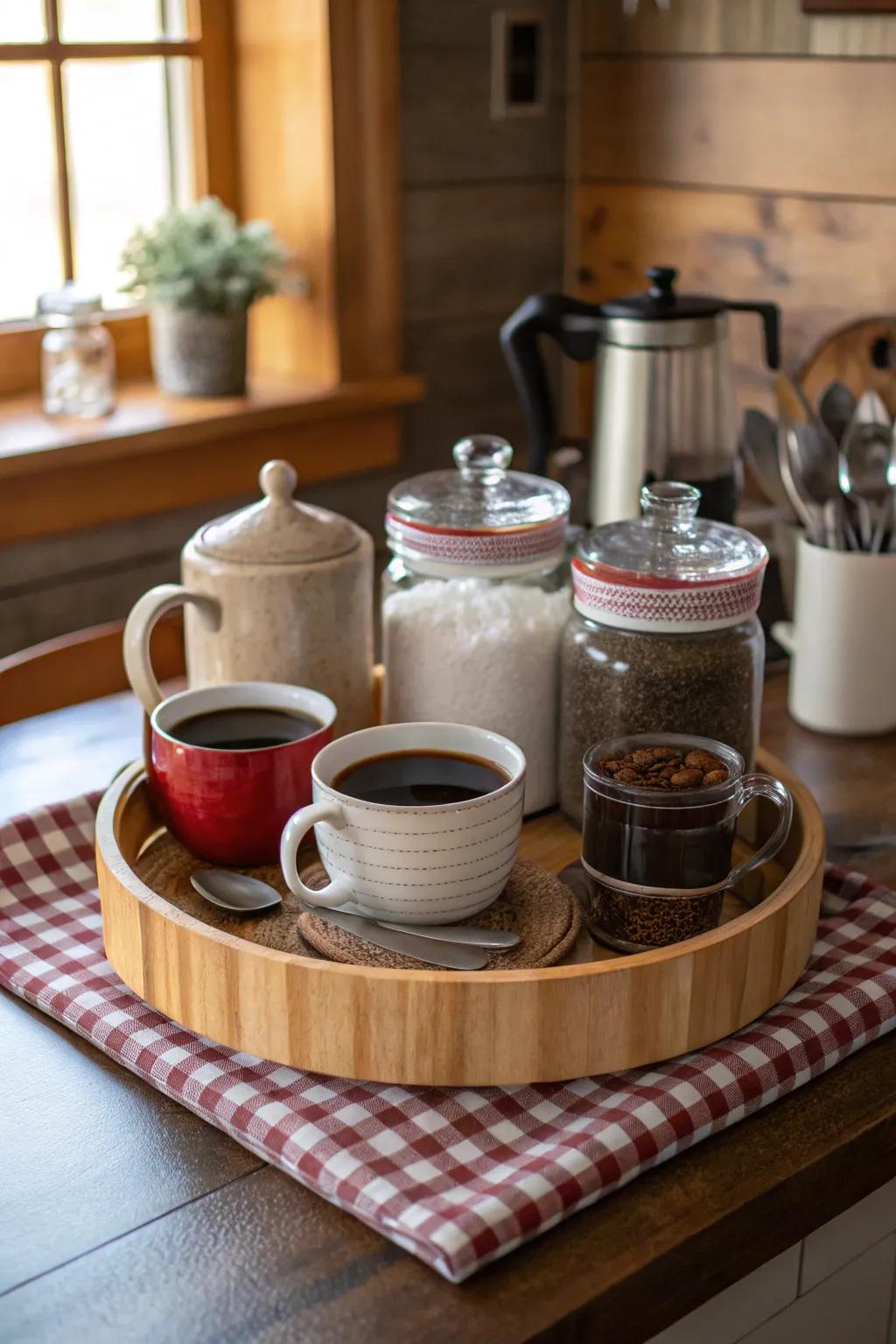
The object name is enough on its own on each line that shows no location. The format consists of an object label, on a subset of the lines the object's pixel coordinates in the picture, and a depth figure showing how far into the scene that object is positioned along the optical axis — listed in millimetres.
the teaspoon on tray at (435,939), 752
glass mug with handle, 769
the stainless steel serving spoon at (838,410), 1380
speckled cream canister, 942
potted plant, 1848
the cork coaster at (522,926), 759
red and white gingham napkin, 633
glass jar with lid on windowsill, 1844
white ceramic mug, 748
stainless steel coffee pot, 1240
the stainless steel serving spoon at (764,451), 1368
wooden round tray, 702
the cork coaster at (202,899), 800
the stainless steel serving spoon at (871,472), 1190
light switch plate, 2033
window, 1845
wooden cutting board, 1675
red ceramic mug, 847
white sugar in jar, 930
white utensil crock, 1164
